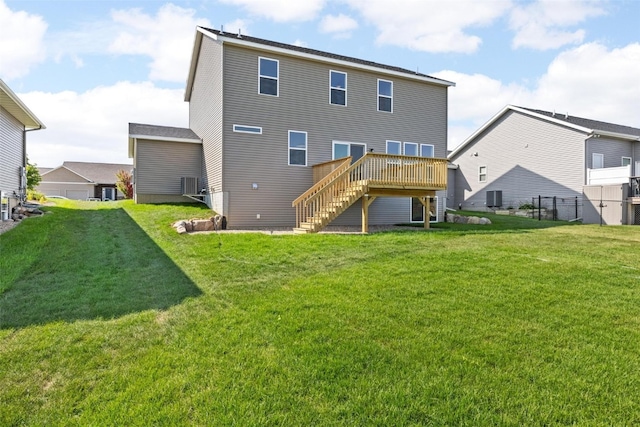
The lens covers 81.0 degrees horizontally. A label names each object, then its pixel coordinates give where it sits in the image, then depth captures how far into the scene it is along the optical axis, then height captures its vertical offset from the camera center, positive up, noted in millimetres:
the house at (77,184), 35594 +2600
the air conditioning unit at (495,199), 21906 +776
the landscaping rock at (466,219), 15061 -309
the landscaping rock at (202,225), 11055 -394
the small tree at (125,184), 26156 +1952
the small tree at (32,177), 19097 +1791
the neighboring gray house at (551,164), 17109 +2657
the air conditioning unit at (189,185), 15438 +1104
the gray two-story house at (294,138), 12336 +2859
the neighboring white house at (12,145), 11945 +2495
